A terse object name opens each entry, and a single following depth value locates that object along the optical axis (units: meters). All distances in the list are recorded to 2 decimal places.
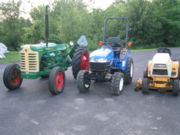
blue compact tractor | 5.67
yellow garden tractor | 5.66
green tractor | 5.77
